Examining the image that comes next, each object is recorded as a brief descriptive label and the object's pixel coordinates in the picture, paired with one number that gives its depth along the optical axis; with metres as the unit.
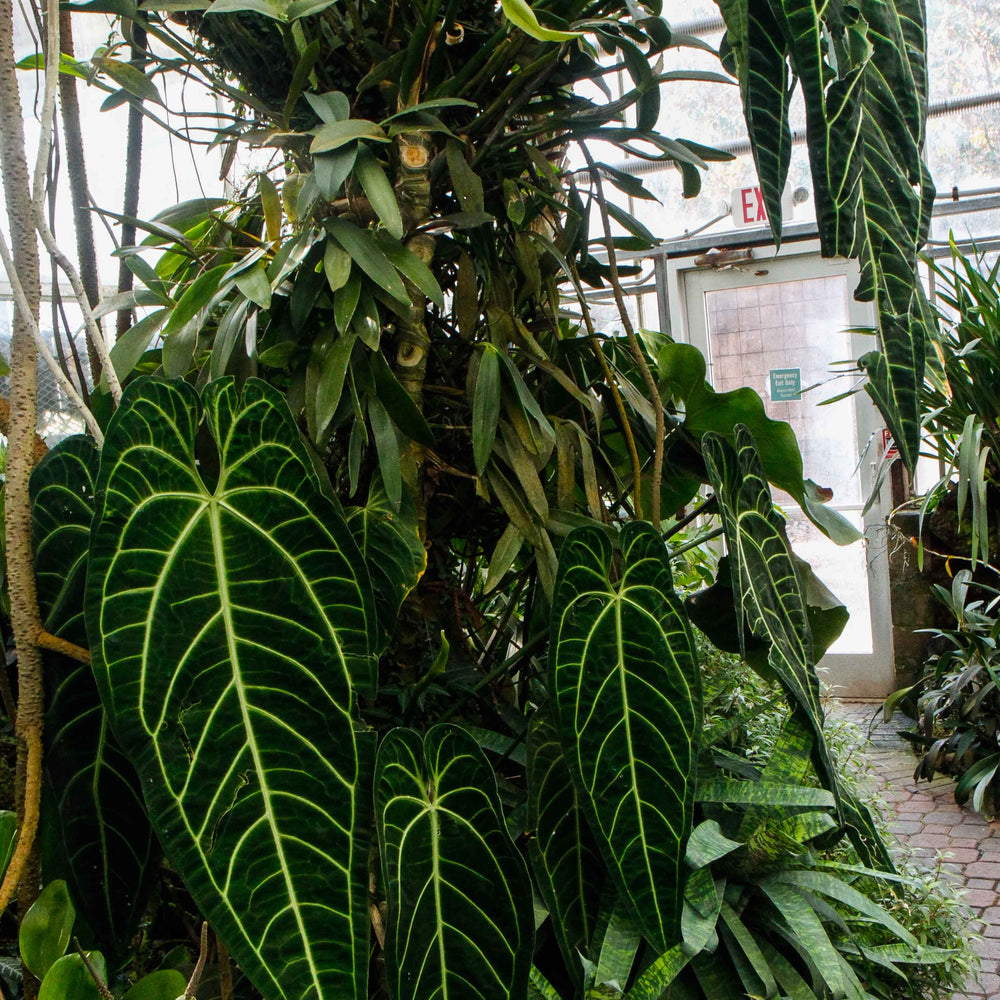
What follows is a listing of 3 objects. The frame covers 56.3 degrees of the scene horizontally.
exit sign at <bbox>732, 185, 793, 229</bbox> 4.55
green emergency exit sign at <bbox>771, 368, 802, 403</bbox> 4.77
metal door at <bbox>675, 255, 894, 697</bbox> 4.63
